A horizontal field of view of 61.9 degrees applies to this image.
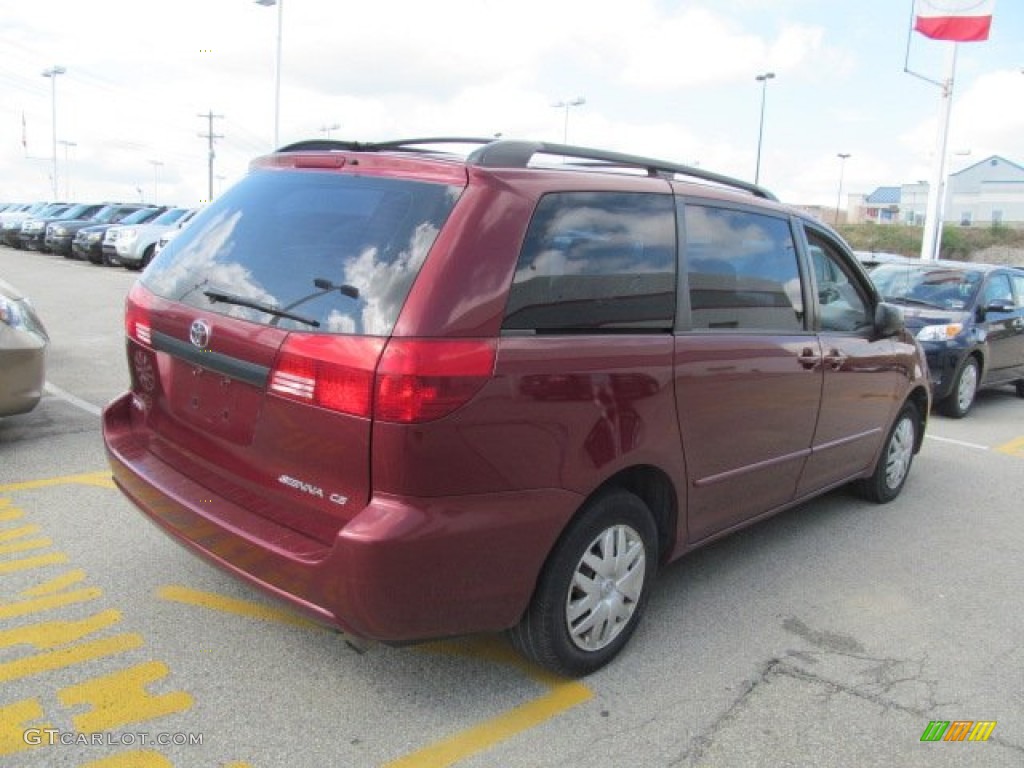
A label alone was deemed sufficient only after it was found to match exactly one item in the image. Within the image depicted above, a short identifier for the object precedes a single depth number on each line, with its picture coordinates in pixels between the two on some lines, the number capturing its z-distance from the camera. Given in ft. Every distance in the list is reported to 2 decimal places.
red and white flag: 58.54
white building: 273.33
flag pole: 64.65
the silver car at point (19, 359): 17.20
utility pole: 197.08
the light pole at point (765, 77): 139.13
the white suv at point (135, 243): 68.95
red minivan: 8.14
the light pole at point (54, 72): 167.32
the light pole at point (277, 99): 94.74
